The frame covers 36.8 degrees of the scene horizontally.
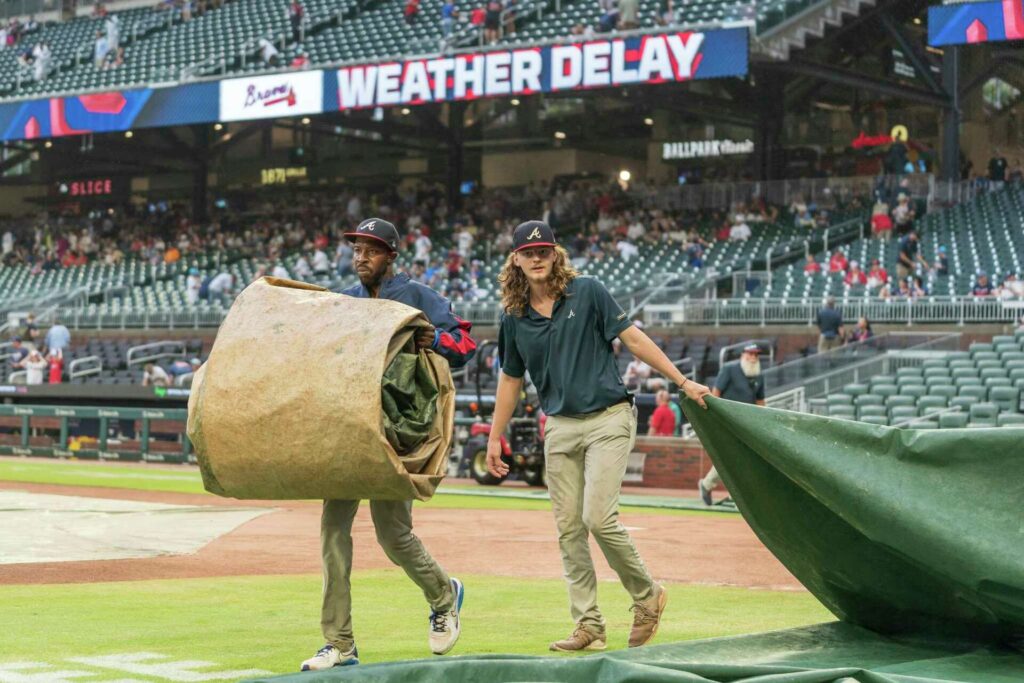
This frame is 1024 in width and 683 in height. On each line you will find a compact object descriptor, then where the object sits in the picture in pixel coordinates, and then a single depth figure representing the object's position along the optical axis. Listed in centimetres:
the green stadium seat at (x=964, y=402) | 2027
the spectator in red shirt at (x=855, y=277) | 2792
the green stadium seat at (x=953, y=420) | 1966
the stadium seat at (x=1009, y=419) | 1898
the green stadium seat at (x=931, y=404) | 2044
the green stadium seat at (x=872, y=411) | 2089
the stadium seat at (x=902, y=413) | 2053
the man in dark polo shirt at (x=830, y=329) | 2511
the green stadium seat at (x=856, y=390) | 2256
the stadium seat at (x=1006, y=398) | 2003
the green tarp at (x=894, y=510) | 612
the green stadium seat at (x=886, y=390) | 2211
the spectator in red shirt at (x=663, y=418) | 2256
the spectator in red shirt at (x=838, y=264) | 2902
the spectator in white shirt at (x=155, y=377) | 3061
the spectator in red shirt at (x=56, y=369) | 3291
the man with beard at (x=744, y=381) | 1616
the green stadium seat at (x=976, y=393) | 2059
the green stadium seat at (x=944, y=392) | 2106
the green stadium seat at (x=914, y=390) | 2158
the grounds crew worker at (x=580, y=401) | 723
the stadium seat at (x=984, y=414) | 1948
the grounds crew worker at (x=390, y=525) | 673
